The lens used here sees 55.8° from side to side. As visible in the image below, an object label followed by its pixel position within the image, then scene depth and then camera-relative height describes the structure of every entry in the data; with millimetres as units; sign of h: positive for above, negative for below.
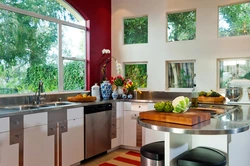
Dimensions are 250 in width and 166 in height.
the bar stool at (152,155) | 1879 -587
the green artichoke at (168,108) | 1956 -210
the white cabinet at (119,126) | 4335 -809
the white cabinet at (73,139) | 3268 -804
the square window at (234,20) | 3990 +1085
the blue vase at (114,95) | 4500 -238
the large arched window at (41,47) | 3322 +578
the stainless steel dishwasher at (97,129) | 3639 -756
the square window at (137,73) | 4996 +196
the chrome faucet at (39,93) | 3489 -165
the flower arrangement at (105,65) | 4809 +357
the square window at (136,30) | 4973 +1129
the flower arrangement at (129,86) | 4605 -67
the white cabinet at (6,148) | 2449 -694
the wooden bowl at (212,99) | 3588 -256
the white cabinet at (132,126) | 4230 -797
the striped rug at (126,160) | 3604 -1246
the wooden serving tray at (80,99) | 3840 -269
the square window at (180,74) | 4523 +168
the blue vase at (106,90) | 4434 -140
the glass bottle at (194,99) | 2644 -184
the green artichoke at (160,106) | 1976 -199
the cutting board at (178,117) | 1709 -261
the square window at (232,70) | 4023 +224
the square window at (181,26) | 4453 +1098
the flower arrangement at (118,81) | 4605 +30
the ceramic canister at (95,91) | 4387 -158
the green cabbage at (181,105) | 1909 -181
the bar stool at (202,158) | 1713 -568
